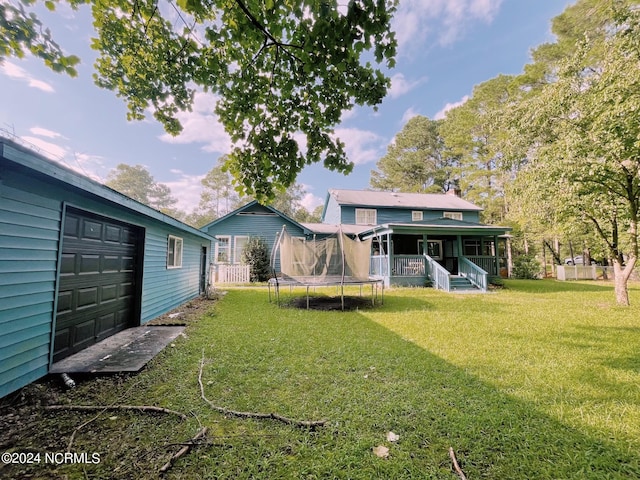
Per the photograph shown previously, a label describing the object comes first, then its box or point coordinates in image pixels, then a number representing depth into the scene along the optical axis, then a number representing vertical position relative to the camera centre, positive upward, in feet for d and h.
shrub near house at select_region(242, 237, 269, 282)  48.03 +0.40
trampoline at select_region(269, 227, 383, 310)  27.09 +0.36
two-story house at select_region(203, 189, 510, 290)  41.70 +5.50
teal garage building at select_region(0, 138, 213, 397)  9.13 -0.13
